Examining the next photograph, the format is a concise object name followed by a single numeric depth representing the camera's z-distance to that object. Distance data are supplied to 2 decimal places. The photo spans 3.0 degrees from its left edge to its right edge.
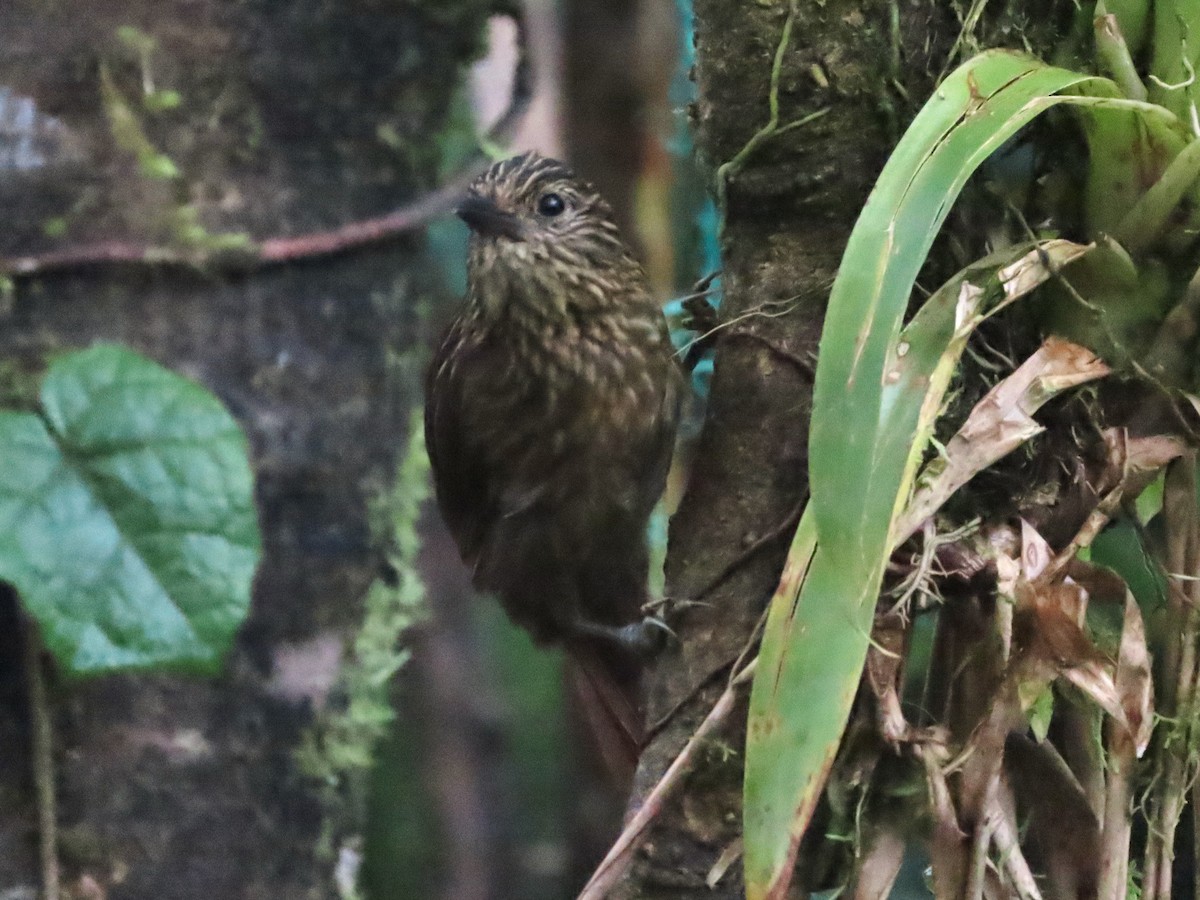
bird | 5.97
